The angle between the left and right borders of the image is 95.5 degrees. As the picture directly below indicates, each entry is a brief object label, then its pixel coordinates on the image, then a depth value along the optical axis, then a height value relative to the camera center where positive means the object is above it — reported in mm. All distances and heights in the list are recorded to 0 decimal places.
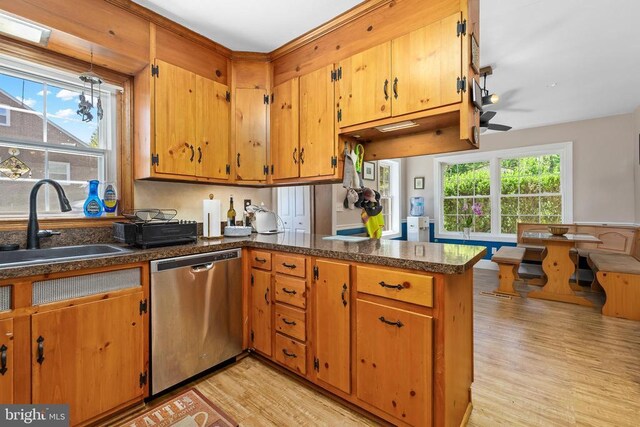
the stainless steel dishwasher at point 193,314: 1771 -688
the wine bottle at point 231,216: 2786 -51
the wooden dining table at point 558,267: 3775 -755
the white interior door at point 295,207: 4062 +58
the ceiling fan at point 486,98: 2937 +1150
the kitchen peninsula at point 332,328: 1339 -620
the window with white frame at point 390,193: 5969 +380
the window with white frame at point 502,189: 5098 +404
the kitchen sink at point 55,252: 1639 -250
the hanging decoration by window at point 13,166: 1836 +292
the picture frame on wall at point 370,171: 5080 +703
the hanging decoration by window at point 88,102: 2143 +823
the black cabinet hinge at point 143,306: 1695 -553
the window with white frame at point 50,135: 1866 +539
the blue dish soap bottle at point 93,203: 2042 +61
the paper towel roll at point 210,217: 2387 -47
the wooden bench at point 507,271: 4012 -841
